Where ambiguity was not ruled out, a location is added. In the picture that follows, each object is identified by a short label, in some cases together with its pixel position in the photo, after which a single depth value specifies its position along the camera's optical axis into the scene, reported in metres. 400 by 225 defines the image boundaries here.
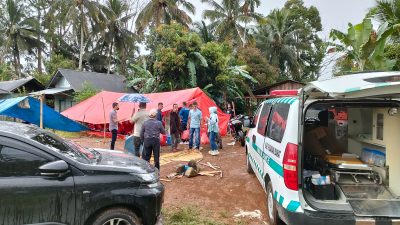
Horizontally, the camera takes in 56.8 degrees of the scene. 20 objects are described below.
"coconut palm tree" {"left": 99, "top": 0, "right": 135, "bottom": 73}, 37.94
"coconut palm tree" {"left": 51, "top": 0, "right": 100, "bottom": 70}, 33.15
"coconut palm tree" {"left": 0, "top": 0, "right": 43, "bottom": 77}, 39.53
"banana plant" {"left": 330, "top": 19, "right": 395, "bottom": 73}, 12.37
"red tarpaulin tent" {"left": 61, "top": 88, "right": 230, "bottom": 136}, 14.70
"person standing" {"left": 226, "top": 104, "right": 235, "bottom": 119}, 19.61
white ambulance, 3.92
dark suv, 3.85
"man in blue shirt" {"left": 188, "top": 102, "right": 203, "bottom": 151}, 12.02
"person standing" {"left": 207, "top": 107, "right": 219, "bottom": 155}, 11.80
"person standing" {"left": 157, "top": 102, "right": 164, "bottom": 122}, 12.09
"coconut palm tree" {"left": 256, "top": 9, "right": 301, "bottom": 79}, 33.69
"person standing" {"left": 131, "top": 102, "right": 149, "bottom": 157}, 9.43
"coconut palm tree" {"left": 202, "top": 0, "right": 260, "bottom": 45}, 32.38
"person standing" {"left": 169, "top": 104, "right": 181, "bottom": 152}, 12.31
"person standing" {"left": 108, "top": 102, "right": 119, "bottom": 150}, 11.03
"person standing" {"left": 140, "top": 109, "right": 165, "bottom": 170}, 8.00
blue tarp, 10.51
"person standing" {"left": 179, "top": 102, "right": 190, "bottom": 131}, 14.09
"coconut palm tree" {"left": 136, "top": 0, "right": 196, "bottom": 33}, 30.81
